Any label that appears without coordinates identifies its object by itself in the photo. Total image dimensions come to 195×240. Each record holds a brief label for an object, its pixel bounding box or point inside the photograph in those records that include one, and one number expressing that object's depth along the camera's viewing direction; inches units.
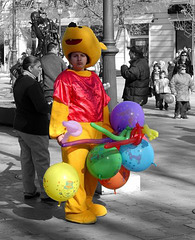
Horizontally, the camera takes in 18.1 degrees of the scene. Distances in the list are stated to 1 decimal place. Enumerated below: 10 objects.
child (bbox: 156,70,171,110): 751.1
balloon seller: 231.5
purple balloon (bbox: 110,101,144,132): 234.1
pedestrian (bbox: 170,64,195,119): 654.5
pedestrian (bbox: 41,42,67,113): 435.5
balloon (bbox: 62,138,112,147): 226.7
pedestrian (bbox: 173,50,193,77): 745.0
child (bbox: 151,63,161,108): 789.6
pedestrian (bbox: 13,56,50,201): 262.1
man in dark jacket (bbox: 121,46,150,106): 432.5
